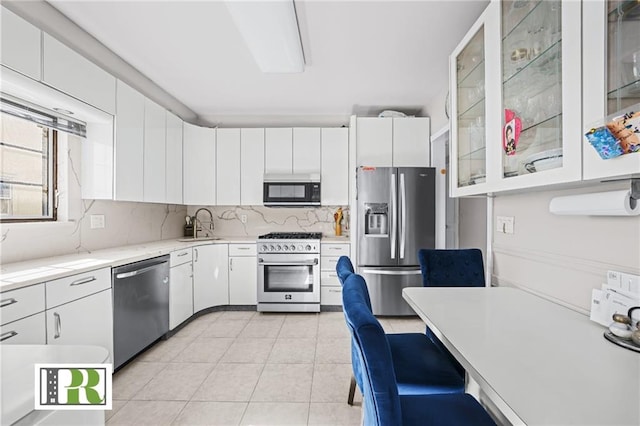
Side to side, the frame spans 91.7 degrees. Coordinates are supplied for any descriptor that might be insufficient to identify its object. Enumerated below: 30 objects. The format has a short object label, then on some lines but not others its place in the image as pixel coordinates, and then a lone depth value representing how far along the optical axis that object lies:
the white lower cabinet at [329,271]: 3.80
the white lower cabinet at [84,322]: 1.78
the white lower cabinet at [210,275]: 3.59
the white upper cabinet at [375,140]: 3.88
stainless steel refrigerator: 3.54
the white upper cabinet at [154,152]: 3.00
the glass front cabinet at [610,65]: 0.96
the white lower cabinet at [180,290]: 3.06
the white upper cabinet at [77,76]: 1.94
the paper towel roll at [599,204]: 1.06
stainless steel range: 3.74
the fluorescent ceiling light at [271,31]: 1.94
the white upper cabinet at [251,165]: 4.11
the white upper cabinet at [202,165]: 4.02
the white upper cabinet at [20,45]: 1.67
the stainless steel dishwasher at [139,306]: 2.30
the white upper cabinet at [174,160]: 3.47
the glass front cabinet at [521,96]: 1.11
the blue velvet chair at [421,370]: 1.34
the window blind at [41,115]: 1.86
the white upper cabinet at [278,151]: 4.09
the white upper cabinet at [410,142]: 3.86
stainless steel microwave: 3.98
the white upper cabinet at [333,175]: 4.09
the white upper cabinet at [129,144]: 2.60
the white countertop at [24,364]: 0.84
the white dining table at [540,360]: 0.69
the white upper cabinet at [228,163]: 4.11
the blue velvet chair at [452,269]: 2.00
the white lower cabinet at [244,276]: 3.86
